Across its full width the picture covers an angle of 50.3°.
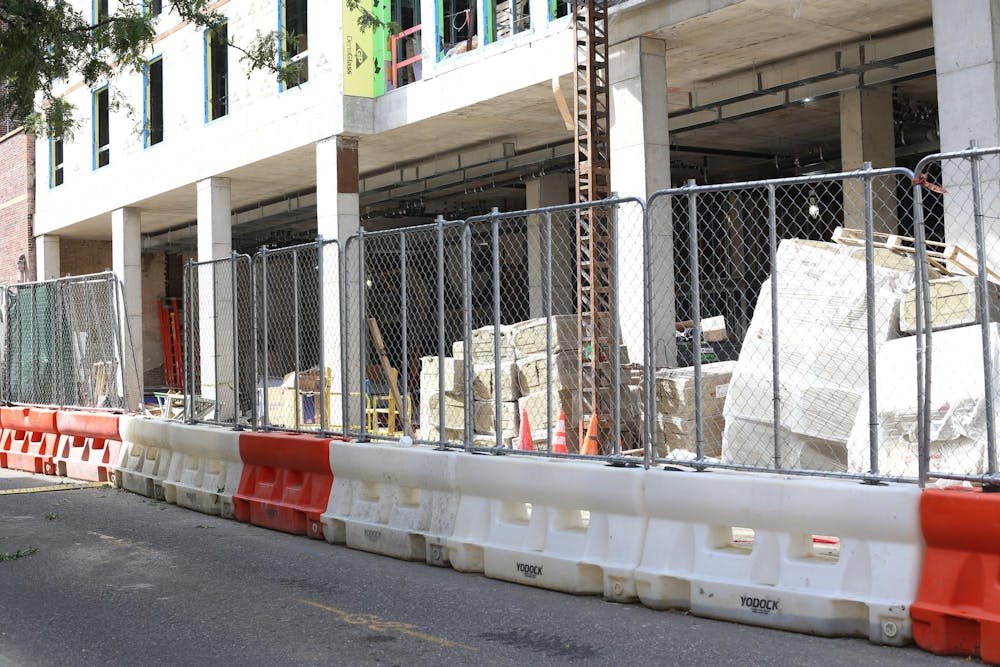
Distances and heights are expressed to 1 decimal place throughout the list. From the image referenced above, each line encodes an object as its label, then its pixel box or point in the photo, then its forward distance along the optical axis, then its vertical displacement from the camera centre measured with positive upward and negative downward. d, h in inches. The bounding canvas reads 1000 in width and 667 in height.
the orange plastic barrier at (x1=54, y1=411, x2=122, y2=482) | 551.3 -32.7
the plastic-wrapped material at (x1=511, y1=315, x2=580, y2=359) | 565.3 +18.4
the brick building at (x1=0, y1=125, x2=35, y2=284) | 1314.0 +233.2
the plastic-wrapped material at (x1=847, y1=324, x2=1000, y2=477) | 311.4 -15.5
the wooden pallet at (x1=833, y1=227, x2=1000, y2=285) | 395.5 +39.7
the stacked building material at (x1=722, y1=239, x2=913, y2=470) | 378.0 +0.6
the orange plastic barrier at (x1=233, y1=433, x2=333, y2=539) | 389.7 -40.0
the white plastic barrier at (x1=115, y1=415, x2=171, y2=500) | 495.2 -35.3
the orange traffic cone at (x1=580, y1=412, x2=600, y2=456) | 414.9 -30.6
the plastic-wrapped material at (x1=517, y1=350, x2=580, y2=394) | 557.3 -0.8
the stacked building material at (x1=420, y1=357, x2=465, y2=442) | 599.2 -14.1
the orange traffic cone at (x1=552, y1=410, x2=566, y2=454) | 418.1 -27.5
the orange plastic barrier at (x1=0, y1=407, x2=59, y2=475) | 605.0 -31.3
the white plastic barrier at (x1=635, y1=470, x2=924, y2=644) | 238.8 -46.4
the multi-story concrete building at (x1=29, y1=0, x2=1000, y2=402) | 591.5 +188.8
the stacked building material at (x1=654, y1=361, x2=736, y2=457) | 492.7 -18.9
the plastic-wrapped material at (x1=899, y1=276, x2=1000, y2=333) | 357.7 +17.9
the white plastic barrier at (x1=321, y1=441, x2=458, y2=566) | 339.3 -42.5
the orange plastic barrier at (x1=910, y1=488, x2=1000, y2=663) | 224.1 -47.2
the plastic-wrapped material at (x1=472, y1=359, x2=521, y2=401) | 576.4 -5.5
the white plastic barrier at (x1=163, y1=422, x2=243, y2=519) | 439.8 -38.2
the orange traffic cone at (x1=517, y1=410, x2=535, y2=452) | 472.2 -29.4
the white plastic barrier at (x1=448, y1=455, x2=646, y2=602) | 287.1 -44.6
